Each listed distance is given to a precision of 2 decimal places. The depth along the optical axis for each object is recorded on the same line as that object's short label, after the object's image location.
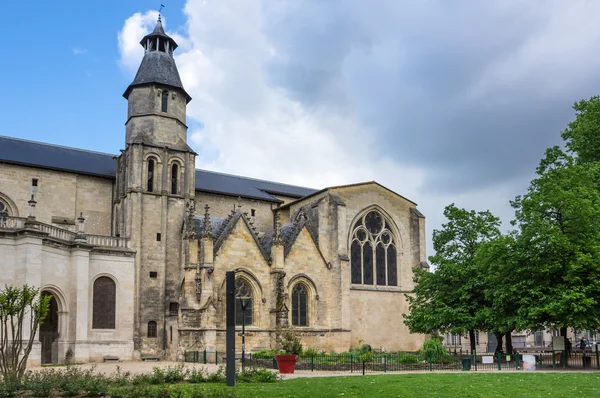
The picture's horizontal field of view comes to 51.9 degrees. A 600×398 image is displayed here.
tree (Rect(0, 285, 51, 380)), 18.19
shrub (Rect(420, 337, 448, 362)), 33.59
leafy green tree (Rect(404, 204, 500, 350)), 35.50
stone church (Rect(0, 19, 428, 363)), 35.84
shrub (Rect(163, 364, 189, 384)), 20.41
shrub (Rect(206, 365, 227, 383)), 20.53
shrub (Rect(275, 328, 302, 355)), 29.70
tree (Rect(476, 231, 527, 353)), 31.41
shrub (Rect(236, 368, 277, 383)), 20.91
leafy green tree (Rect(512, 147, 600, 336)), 29.31
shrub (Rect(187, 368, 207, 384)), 20.47
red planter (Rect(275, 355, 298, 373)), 26.06
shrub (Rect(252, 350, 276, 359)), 32.68
